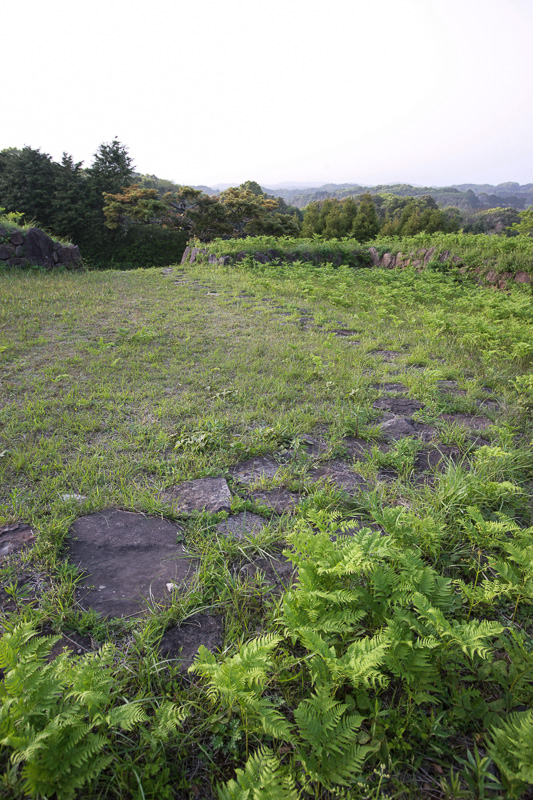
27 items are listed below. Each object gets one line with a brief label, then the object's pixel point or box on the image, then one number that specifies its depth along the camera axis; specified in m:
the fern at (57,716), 0.82
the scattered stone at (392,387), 3.35
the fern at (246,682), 0.94
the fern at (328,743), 0.89
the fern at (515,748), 0.83
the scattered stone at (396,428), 2.61
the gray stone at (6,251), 8.49
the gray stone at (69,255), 9.70
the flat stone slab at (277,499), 1.92
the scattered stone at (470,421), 2.72
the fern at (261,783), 0.81
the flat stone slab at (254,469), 2.17
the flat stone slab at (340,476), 2.08
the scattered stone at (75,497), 1.89
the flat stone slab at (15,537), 1.59
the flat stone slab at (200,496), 1.90
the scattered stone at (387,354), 4.22
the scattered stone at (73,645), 1.21
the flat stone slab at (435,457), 2.27
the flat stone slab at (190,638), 1.23
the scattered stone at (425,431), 2.58
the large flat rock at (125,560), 1.43
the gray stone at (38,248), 9.00
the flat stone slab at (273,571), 1.50
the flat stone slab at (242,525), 1.74
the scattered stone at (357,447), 2.38
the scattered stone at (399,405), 2.98
